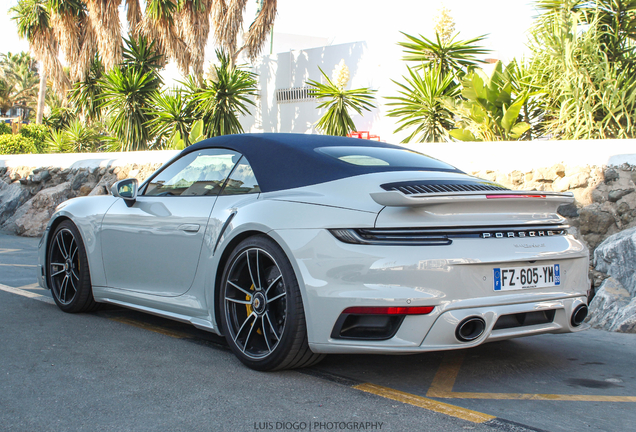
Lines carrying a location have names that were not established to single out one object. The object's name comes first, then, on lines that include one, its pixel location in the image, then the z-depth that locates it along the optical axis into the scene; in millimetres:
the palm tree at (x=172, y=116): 14734
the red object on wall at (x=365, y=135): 15400
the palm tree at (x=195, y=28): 21453
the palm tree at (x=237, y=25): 21203
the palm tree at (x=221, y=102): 15039
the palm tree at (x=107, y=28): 21016
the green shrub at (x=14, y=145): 20241
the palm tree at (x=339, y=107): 14188
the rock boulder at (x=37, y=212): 11625
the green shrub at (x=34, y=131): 32023
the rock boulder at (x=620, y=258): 5188
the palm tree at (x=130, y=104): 16094
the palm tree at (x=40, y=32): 25594
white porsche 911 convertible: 2932
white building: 16547
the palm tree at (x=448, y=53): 10734
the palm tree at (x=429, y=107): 10227
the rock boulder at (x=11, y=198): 12930
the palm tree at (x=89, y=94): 20688
